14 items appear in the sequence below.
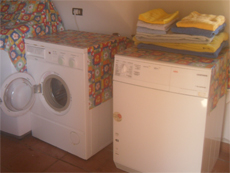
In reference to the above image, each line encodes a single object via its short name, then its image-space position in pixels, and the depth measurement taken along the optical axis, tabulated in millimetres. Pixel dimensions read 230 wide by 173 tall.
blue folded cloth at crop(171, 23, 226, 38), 1656
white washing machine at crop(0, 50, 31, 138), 2049
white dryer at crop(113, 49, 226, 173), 1538
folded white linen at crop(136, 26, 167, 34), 1818
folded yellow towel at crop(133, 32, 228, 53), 1665
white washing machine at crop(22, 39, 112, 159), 1969
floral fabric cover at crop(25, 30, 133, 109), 1961
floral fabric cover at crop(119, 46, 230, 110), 1575
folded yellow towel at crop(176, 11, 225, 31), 1666
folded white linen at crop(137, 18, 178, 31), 1799
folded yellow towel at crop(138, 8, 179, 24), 1814
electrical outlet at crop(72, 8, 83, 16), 2651
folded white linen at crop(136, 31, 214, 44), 1679
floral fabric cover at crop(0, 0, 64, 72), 2186
